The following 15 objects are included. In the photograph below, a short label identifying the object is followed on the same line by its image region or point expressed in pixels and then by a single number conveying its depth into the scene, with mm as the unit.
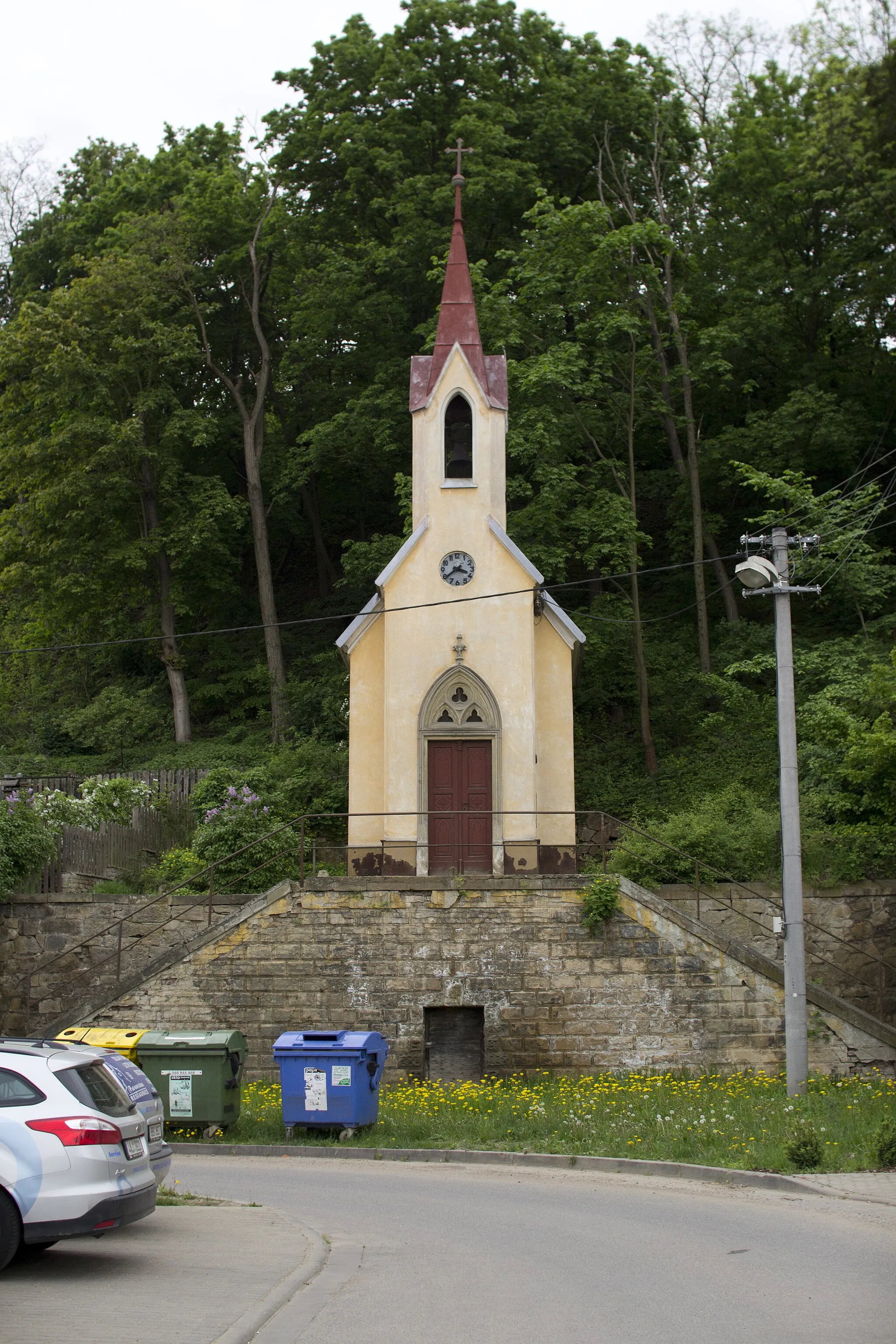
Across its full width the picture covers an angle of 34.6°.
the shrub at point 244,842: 23828
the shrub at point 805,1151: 12961
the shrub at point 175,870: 24766
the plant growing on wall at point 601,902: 20000
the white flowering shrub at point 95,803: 26453
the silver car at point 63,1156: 8695
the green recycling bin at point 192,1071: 15289
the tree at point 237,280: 38000
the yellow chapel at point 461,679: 23219
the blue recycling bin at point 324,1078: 15414
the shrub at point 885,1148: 12914
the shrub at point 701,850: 22969
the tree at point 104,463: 35500
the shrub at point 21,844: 22953
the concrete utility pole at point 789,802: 16094
